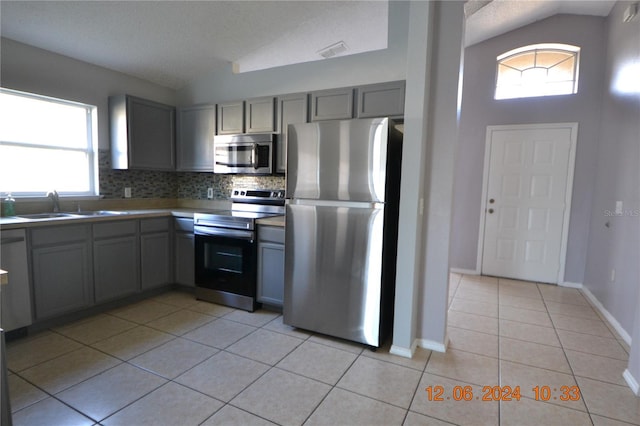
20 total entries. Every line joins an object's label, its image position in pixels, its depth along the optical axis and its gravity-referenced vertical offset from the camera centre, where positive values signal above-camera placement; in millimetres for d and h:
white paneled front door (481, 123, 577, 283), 4008 -93
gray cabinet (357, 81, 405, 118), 2857 +785
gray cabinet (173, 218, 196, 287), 3385 -728
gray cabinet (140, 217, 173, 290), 3225 -727
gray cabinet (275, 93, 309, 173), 3264 +710
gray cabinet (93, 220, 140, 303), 2855 -722
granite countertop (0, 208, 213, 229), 2332 -324
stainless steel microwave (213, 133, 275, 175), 3363 +320
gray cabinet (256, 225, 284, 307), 2904 -722
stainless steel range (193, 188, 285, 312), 3006 -714
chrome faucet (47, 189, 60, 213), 3047 -193
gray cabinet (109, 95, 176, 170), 3443 +524
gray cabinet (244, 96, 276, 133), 3416 +735
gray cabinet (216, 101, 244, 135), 3562 +722
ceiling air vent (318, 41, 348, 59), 3287 +1385
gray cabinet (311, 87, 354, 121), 3066 +785
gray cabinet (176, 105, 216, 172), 3750 +521
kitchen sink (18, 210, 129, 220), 2794 -328
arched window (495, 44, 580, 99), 3975 +1516
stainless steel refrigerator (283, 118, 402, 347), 2295 -289
